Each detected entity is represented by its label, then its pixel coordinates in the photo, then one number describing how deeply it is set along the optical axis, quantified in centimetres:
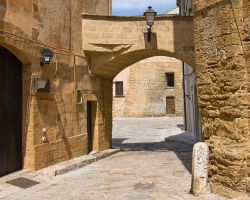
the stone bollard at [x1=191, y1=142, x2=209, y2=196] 618
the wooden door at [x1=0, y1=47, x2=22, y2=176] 753
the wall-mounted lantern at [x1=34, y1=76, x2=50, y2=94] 819
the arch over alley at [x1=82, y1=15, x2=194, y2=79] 1038
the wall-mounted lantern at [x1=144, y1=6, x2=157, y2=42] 992
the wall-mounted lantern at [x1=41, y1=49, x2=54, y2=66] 840
